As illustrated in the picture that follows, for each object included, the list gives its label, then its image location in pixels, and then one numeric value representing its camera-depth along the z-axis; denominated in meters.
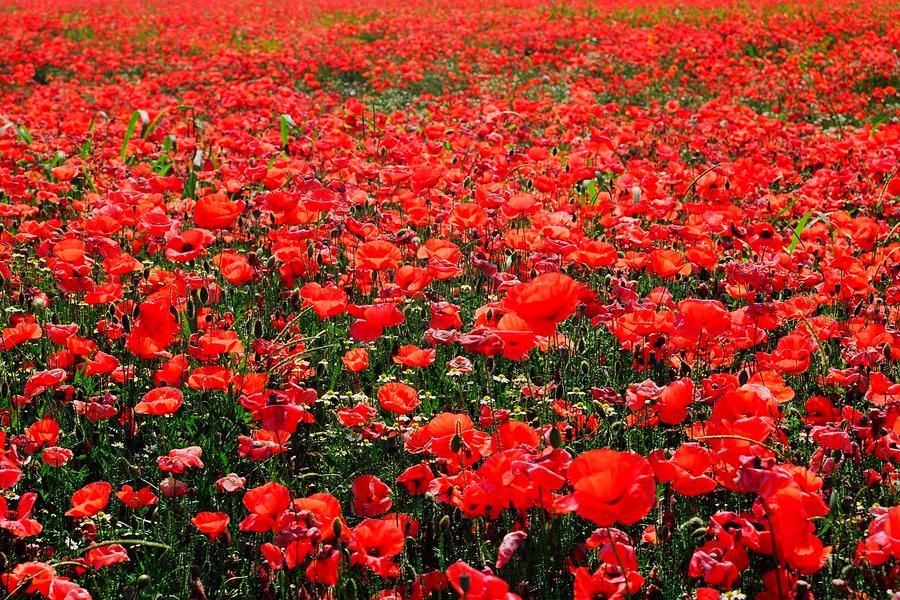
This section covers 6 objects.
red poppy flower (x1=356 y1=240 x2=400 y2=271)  3.50
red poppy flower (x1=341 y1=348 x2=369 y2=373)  2.99
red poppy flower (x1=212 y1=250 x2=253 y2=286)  3.54
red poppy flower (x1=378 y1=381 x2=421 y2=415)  2.66
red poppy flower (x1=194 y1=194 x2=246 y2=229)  3.61
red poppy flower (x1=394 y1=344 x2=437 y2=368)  2.99
